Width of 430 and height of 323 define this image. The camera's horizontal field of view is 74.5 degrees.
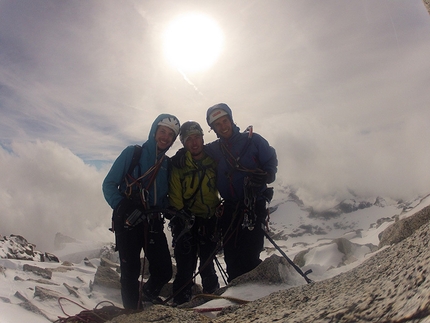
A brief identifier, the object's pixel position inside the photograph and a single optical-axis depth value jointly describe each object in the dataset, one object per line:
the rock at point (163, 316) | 2.45
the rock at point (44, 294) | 5.53
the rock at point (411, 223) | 3.99
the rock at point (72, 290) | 6.88
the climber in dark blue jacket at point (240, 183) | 5.38
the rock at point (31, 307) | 4.68
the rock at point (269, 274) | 4.29
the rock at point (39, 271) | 8.04
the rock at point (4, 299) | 4.91
